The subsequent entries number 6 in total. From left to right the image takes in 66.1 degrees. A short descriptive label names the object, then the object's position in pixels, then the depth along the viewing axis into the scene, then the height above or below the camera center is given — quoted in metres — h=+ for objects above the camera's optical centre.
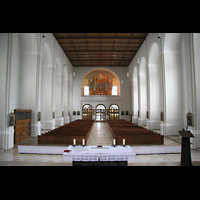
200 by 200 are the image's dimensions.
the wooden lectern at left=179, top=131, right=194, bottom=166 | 4.48 -1.27
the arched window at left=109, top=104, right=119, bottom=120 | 21.05 -0.68
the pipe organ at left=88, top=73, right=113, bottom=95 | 21.62 +2.83
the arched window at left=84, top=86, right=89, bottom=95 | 22.31 +2.34
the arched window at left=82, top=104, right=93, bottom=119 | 20.97 -0.80
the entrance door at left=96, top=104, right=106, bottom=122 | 21.09 -0.95
